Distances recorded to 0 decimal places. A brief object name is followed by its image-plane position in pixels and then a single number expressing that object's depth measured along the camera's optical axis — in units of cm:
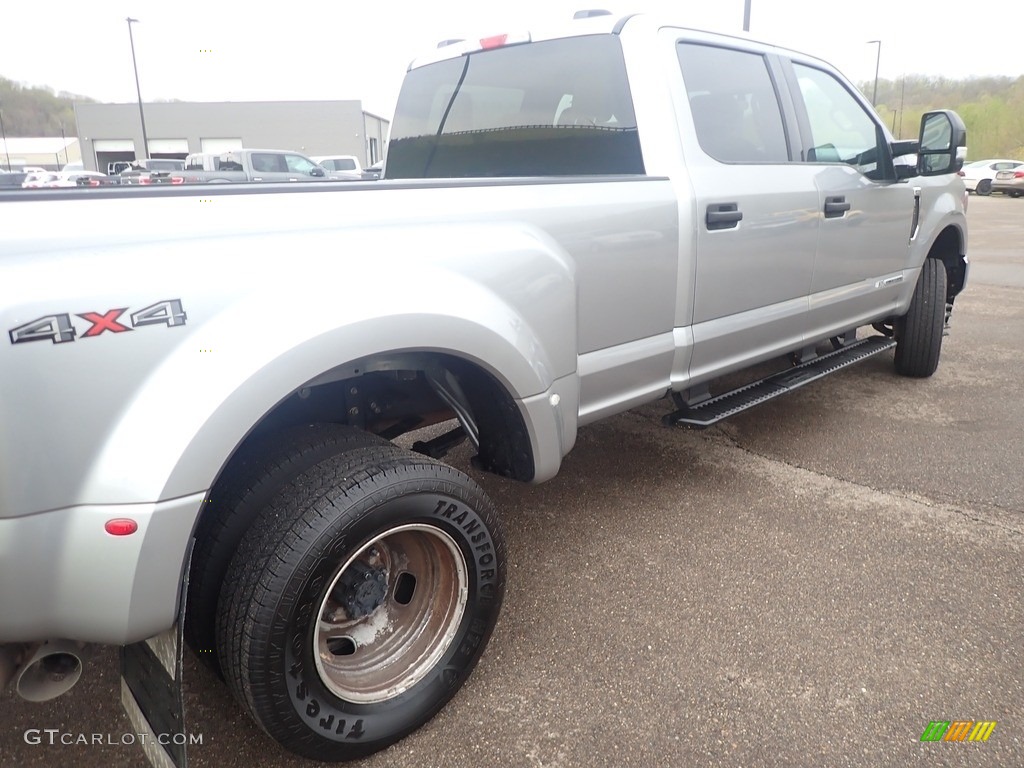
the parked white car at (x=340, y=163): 2869
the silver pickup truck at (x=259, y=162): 1843
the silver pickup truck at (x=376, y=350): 143
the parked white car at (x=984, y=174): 2845
